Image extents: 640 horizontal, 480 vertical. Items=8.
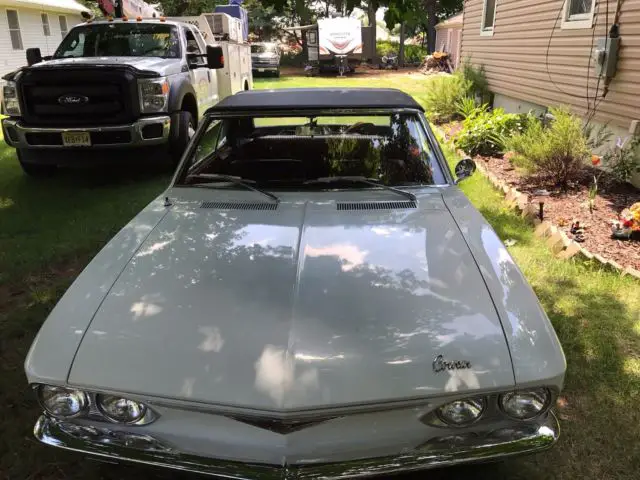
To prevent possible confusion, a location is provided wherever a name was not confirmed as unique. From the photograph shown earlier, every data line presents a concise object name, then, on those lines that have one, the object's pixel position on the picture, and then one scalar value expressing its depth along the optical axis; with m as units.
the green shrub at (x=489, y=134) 8.12
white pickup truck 6.43
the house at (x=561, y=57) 6.35
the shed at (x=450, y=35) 29.52
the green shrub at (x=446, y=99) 11.35
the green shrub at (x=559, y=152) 5.99
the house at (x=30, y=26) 17.39
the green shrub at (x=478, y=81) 12.11
